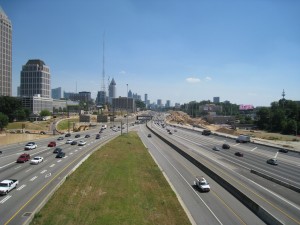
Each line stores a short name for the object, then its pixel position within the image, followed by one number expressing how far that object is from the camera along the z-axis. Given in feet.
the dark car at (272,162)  192.51
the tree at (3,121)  401.29
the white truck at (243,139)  322.18
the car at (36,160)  167.40
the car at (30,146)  231.75
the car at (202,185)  121.35
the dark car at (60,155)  192.03
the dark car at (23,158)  172.20
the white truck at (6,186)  107.98
